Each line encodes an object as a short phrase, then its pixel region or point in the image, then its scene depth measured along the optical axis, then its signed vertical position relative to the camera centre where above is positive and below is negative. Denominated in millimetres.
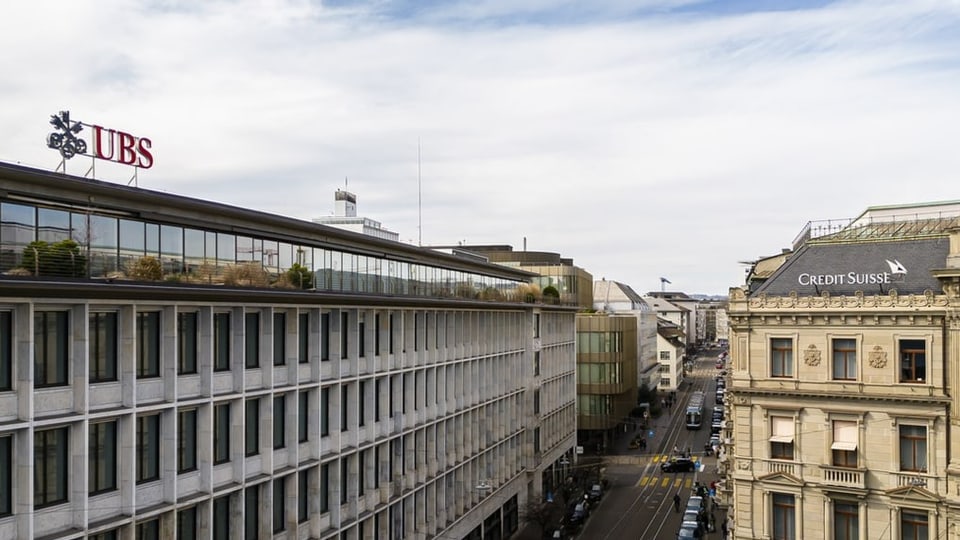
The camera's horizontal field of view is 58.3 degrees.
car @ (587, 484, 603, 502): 79500 -20221
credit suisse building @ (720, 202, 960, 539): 40969 -5746
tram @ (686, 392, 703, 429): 118562 -19178
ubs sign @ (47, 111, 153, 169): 29812 +4905
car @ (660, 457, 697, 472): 92619 -20340
